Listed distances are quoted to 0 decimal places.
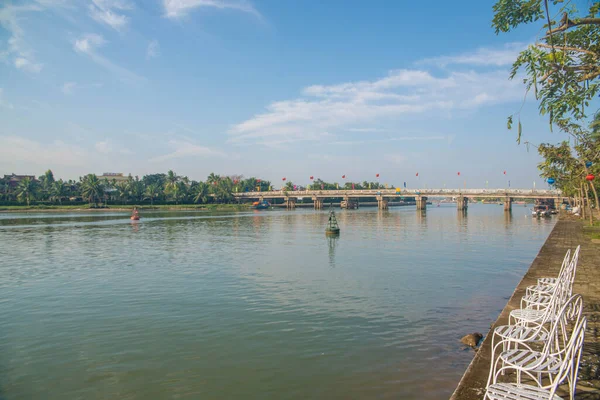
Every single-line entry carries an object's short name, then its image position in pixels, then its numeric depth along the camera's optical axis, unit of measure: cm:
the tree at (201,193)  16662
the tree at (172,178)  17300
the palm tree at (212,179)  19171
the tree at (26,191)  13370
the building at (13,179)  16865
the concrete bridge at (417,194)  12406
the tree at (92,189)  14388
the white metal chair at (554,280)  889
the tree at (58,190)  14088
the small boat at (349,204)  17962
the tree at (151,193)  15688
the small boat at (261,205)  16835
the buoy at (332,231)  4669
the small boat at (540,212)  9071
